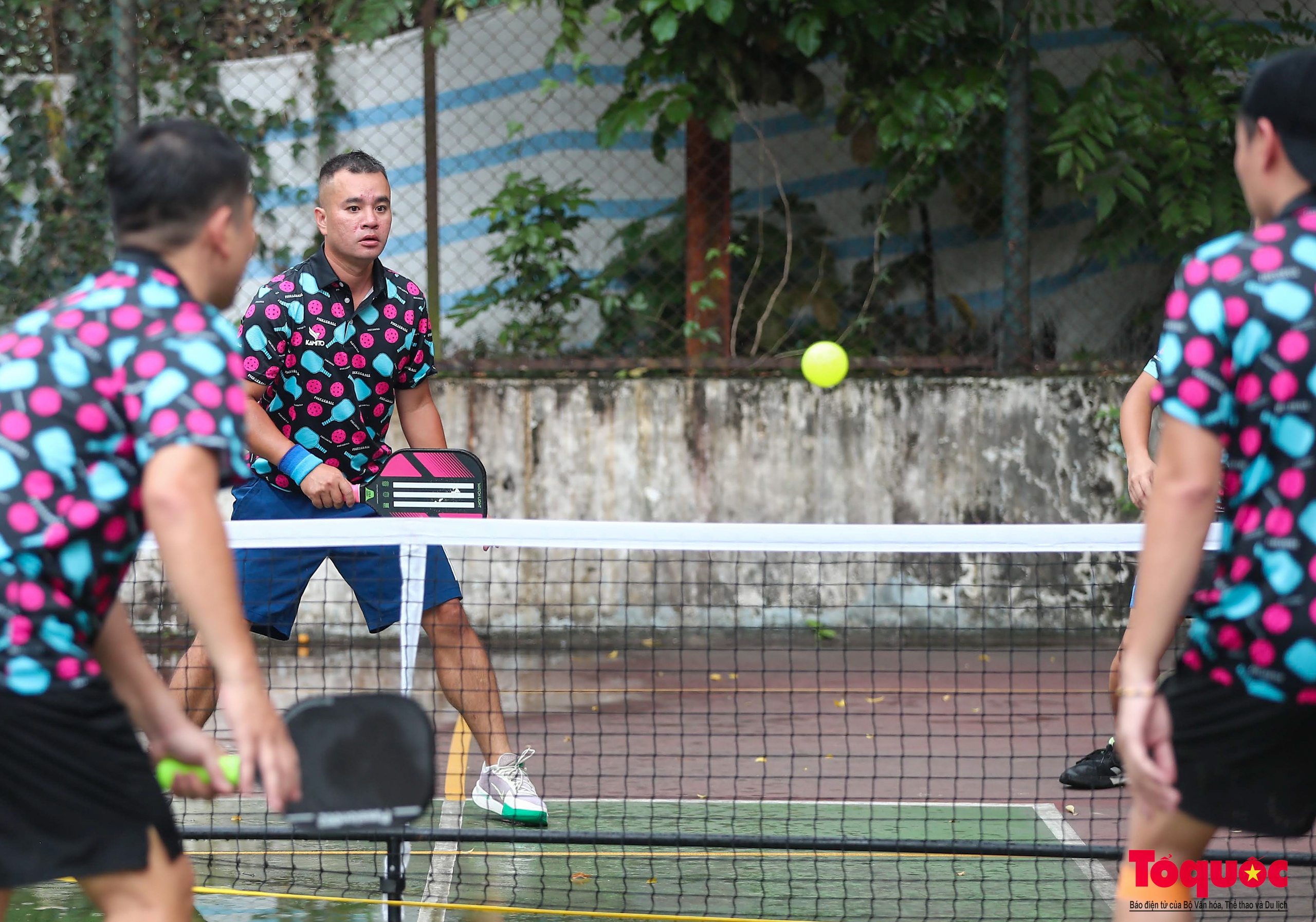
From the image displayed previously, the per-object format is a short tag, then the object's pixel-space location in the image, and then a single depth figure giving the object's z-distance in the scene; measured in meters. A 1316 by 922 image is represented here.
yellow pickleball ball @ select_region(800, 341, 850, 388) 14.73
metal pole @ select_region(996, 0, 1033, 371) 15.34
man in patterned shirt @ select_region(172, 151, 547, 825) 8.80
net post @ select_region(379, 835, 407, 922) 6.99
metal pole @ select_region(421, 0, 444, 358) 15.96
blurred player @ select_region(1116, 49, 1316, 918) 4.19
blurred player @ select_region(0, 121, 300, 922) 4.13
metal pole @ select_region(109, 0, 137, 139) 14.94
